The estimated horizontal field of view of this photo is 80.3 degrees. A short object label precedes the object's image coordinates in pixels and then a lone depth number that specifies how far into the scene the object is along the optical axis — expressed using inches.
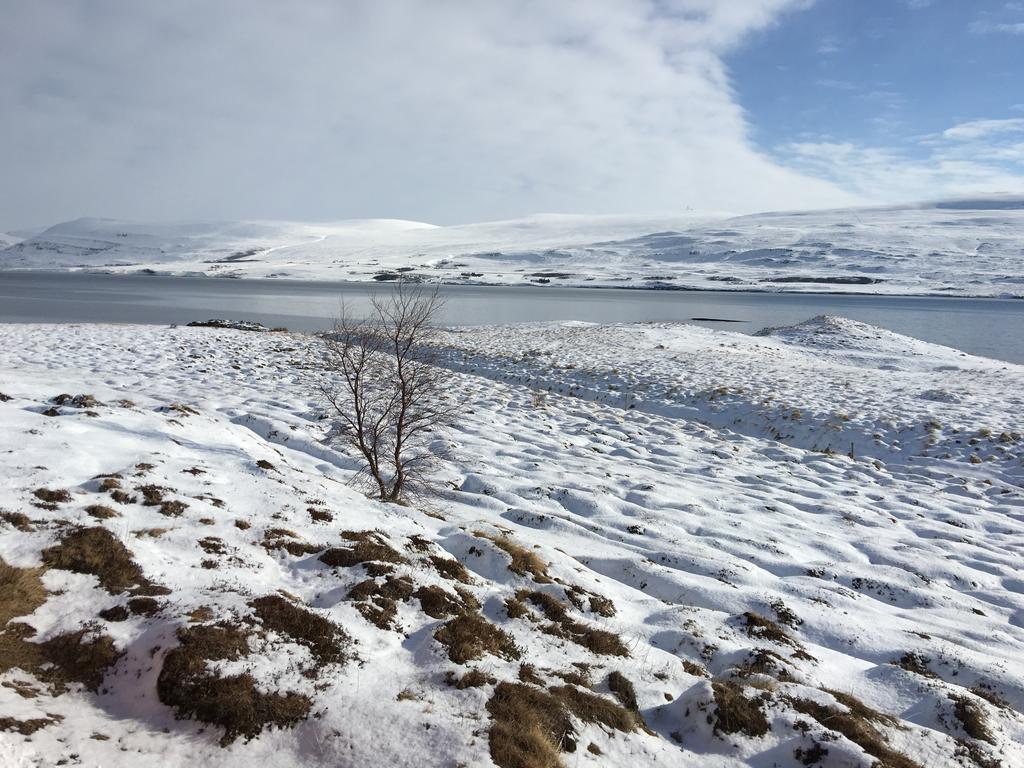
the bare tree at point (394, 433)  420.5
